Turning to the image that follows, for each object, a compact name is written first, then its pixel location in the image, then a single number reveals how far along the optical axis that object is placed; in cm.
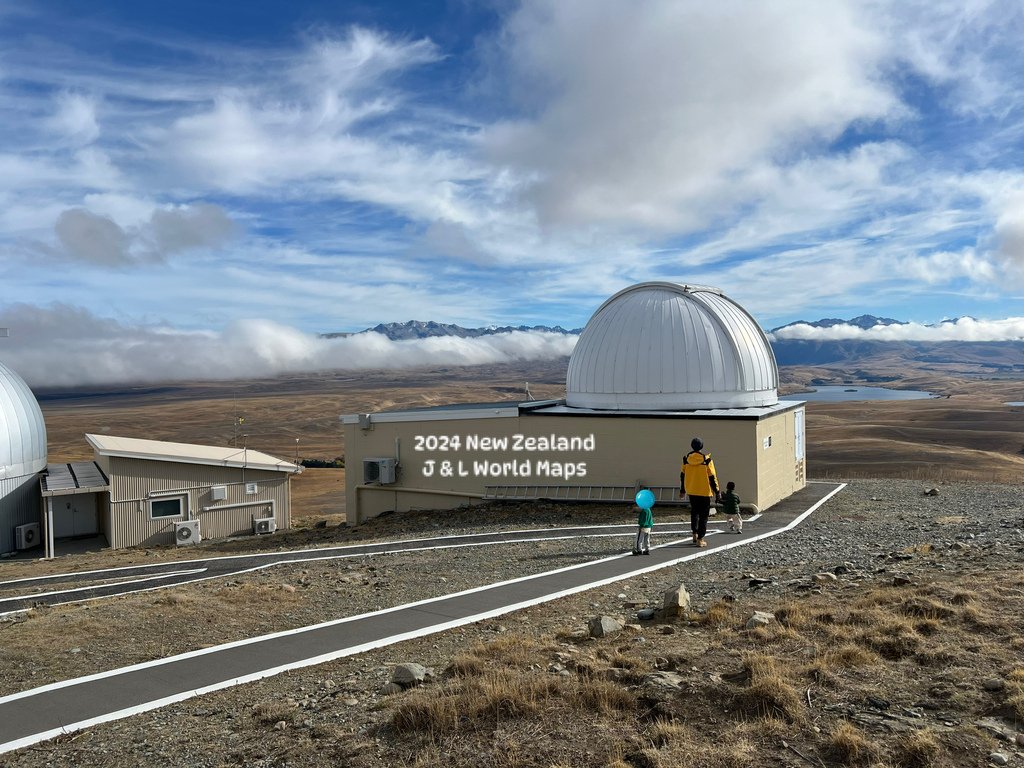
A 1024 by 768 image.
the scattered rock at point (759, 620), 642
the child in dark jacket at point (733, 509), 1377
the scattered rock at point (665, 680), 495
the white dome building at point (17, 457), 2273
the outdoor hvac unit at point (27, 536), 2273
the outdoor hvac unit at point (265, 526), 2491
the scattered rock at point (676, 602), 723
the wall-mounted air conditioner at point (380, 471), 2133
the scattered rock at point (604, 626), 665
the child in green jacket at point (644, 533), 1105
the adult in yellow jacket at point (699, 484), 1200
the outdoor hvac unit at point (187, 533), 2244
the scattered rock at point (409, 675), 549
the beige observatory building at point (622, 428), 1803
